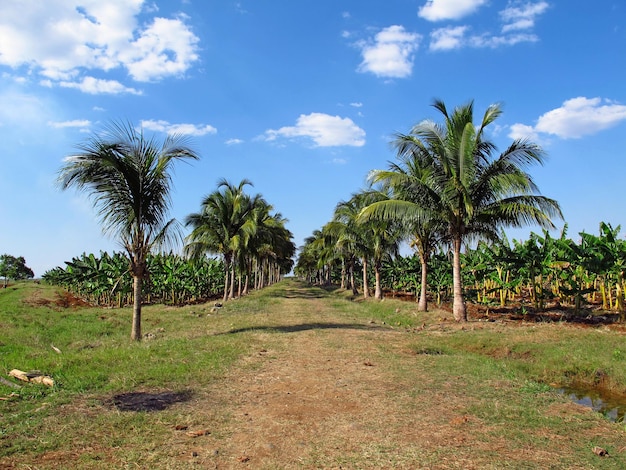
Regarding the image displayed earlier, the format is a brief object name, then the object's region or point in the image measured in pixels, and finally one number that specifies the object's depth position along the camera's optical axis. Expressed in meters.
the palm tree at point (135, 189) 11.22
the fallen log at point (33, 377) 7.16
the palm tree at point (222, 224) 26.62
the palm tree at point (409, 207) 16.23
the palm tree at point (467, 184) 15.00
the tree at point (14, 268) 78.90
